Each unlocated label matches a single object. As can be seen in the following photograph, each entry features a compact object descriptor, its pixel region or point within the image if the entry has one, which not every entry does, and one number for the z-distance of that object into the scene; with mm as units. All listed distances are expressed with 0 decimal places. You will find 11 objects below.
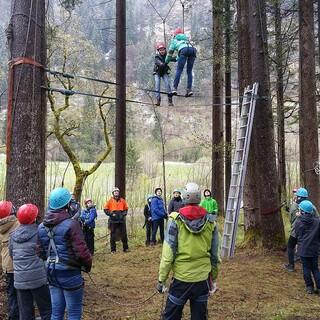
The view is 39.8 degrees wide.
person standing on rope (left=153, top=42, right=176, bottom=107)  9602
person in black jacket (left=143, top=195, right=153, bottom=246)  12659
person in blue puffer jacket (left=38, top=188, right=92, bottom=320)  4293
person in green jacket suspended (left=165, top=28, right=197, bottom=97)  9266
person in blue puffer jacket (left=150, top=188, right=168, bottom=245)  12312
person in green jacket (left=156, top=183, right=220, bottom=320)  4469
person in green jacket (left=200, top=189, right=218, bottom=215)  12109
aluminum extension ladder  9289
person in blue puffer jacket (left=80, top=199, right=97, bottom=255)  10883
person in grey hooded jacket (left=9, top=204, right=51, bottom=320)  4785
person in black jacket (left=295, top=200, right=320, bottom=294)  7543
